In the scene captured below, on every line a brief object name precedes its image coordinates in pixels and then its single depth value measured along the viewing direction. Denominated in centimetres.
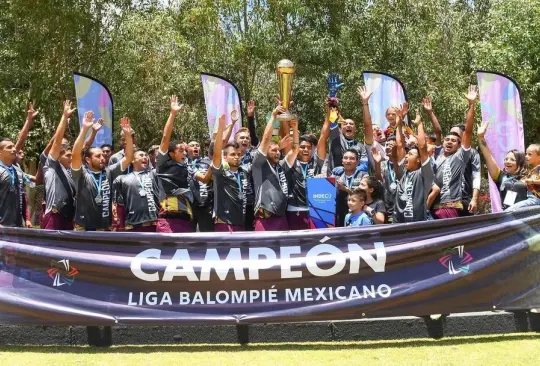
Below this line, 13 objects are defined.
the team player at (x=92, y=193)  743
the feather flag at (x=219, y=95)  1207
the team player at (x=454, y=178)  804
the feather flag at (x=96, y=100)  1101
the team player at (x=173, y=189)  802
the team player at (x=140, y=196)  770
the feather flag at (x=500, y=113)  1058
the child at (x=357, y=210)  739
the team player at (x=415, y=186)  739
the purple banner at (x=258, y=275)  663
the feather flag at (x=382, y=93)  1148
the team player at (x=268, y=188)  746
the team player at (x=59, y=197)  773
